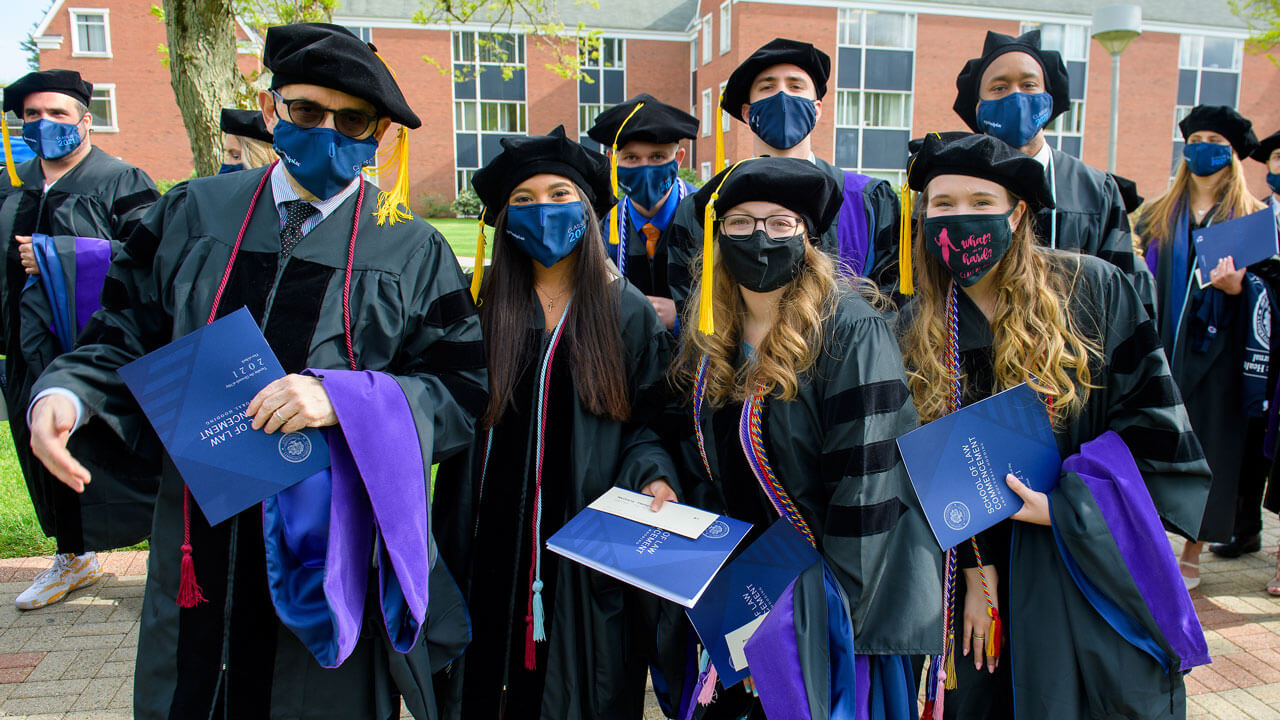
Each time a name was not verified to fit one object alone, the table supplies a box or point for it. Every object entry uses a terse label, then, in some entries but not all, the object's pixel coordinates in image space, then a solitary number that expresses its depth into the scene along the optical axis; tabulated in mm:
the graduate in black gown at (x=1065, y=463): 2135
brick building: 33906
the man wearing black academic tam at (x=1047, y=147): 3367
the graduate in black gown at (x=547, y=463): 2561
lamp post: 9203
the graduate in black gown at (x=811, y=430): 2107
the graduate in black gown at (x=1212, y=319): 4371
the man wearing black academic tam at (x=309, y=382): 2076
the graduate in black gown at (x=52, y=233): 3936
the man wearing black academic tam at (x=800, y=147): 3447
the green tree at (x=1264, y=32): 13602
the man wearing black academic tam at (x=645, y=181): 4016
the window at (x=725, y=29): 33969
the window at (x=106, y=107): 33906
